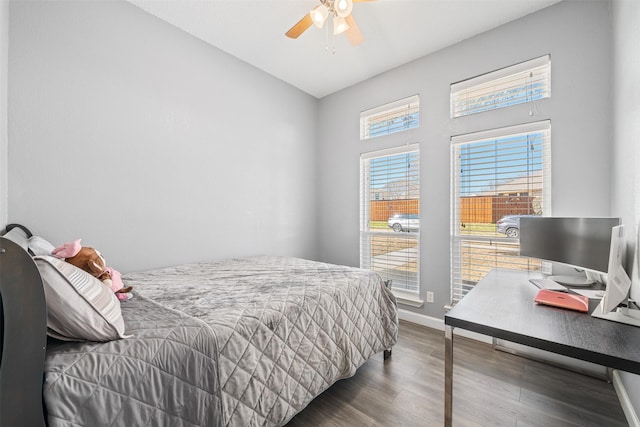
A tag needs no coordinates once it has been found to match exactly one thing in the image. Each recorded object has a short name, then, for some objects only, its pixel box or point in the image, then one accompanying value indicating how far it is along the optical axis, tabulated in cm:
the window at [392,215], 292
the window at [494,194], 221
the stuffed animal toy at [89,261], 134
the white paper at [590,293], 144
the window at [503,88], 220
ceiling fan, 170
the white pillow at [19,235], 136
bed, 69
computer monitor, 153
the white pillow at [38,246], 138
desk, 91
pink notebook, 125
